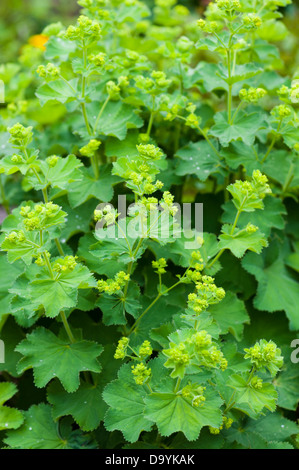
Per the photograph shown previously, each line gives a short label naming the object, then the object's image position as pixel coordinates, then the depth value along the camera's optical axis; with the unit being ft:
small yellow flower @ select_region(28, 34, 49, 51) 5.07
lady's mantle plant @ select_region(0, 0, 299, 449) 3.07
